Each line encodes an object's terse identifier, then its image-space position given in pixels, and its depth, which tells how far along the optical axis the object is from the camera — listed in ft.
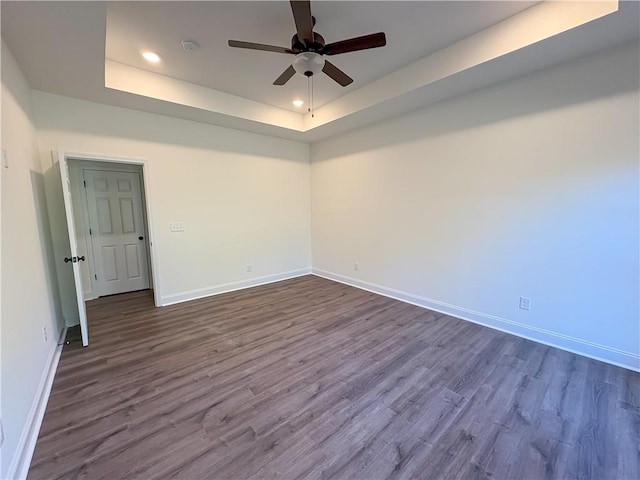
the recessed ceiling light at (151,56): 9.27
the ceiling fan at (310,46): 6.52
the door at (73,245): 9.01
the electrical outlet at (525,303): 9.72
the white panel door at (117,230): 14.21
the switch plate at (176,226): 13.30
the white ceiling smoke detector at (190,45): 8.63
